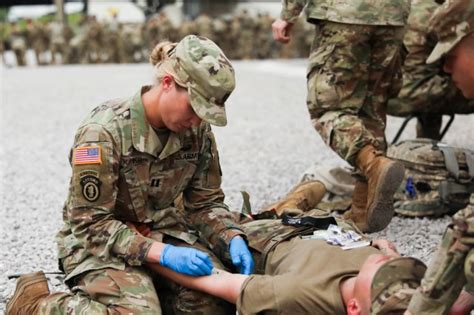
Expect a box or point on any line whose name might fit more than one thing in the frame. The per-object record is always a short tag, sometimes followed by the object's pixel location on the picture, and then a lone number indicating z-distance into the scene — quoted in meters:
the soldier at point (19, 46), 18.22
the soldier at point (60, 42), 19.23
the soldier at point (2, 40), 20.42
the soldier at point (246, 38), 18.72
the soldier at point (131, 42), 19.02
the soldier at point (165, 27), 18.14
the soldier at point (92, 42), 19.16
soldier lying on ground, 2.22
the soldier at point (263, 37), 18.86
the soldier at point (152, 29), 18.53
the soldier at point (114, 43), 19.16
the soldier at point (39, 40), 19.58
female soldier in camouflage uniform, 2.52
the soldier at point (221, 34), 18.70
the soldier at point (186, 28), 18.36
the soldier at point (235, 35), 18.75
